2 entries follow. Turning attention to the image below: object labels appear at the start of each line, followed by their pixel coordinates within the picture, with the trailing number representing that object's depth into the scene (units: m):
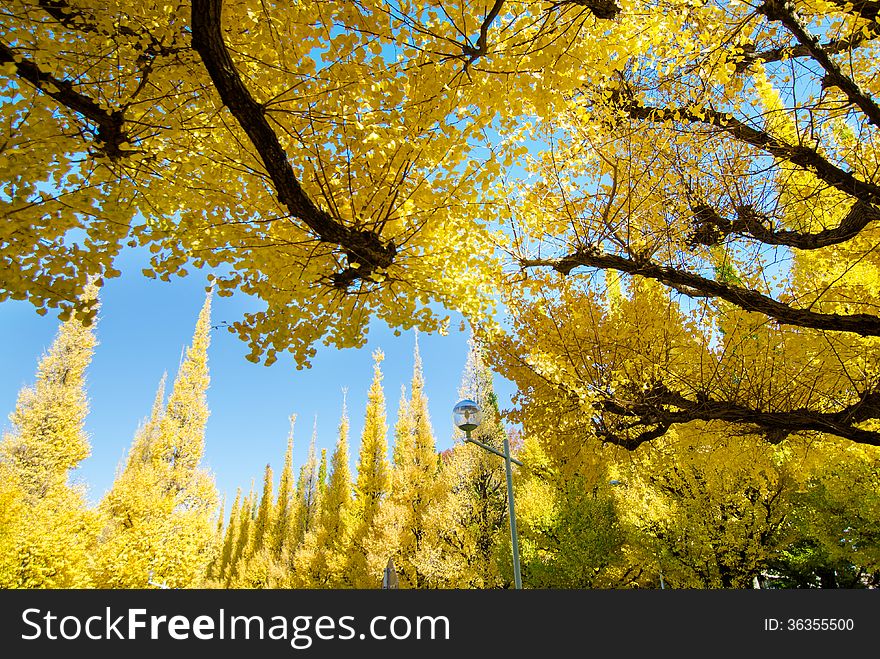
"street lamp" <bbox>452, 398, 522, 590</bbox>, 8.81
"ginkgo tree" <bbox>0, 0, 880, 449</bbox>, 2.80
